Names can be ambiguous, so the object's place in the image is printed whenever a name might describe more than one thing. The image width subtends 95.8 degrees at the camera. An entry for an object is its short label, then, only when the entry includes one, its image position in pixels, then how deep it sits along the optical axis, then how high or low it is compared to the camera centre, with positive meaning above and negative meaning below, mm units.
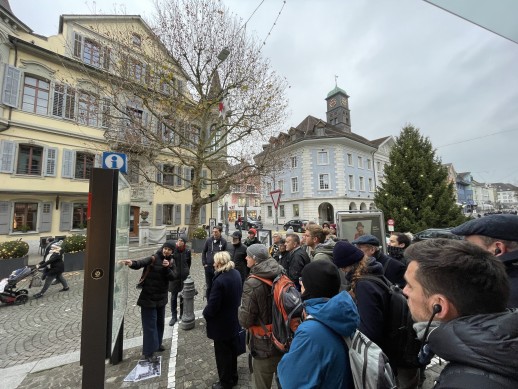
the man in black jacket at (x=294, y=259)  3984 -750
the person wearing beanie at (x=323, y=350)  1342 -782
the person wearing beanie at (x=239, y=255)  5848 -948
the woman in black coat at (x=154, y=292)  3605 -1155
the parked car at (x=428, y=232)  13714 -1024
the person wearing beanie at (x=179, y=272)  5070 -1280
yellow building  13609 +5746
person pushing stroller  6927 -1392
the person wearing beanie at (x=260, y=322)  2471 -1123
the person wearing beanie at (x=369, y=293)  2084 -700
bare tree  11125 +6527
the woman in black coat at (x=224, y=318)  2998 -1317
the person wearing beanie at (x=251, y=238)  7311 -658
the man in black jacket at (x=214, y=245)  6338 -764
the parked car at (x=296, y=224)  26409 -873
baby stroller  6219 -1937
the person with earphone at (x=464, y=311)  735 -373
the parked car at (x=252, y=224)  28273 -857
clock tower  39688 +18442
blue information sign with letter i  3927 +1011
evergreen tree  15070 +1633
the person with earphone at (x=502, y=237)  1632 -172
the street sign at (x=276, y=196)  7233 +649
